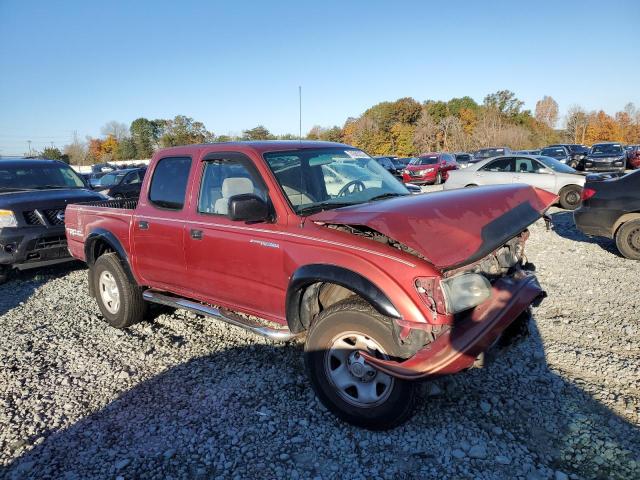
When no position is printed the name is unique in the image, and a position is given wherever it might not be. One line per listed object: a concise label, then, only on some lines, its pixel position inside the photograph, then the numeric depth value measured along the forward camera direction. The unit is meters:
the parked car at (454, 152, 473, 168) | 30.99
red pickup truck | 2.81
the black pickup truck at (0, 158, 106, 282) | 6.95
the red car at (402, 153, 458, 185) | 24.41
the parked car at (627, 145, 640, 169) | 26.67
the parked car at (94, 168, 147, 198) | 15.34
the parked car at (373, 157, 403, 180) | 26.00
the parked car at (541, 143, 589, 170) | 24.13
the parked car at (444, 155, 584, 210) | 13.41
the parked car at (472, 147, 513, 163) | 27.33
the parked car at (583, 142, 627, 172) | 22.72
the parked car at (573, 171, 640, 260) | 7.48
